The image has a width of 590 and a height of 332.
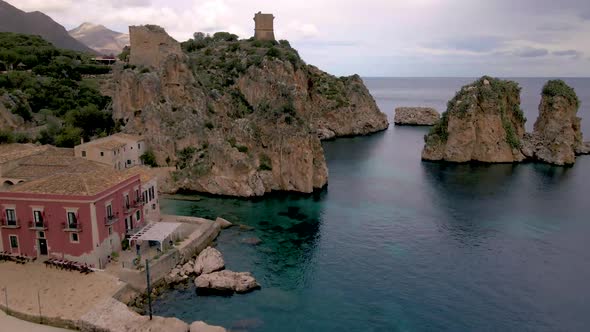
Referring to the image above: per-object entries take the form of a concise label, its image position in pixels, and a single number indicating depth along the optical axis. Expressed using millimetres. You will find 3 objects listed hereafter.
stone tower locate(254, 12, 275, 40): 83562
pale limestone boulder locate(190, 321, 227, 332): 24109
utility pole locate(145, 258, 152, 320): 25312
